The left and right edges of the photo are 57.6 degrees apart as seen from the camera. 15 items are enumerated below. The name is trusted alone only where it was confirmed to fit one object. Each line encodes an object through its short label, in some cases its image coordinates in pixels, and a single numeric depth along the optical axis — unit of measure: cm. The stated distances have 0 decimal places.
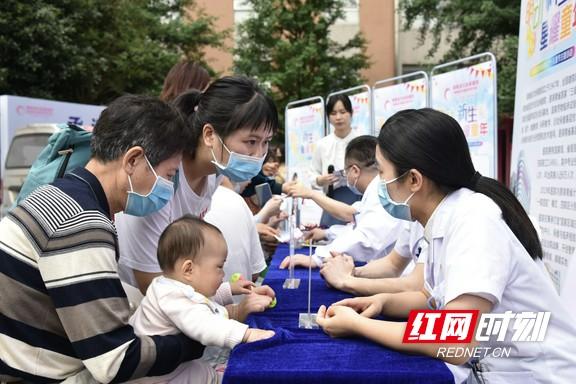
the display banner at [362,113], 623
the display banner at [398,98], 514
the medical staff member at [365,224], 256
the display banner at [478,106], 402
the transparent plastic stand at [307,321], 152
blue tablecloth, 112
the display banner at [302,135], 756
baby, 136
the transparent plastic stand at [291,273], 213
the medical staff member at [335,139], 522
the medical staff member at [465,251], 123
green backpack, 172
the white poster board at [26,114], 859
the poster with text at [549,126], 248
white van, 759
